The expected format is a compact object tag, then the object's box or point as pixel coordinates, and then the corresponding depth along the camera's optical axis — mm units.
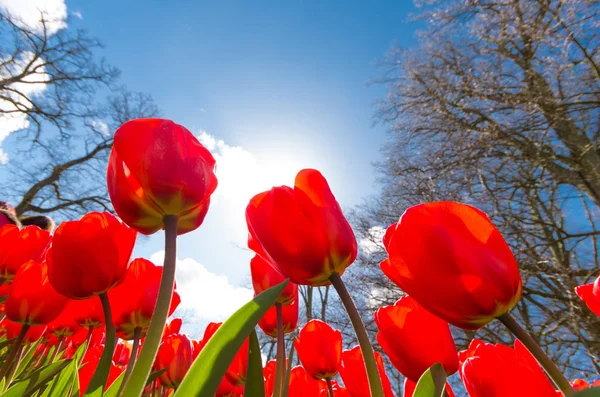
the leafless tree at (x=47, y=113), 9648
